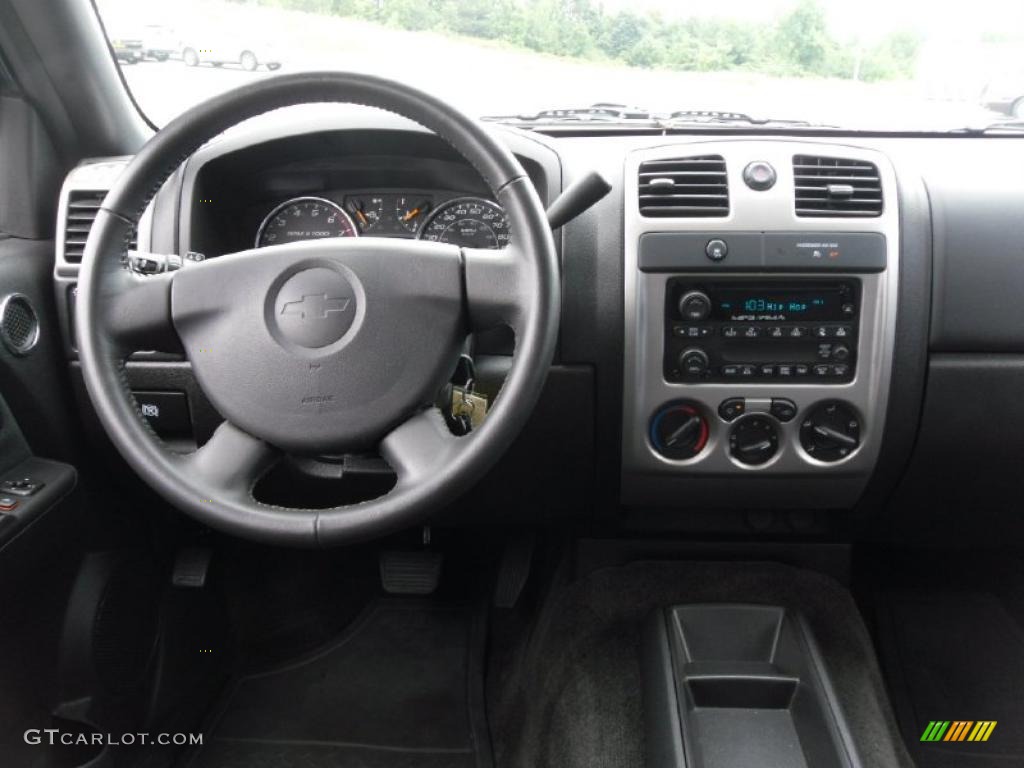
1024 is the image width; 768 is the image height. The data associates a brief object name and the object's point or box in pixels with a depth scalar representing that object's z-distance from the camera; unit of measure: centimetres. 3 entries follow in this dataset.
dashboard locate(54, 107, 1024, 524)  158
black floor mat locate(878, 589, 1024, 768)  189
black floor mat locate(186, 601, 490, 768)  194
